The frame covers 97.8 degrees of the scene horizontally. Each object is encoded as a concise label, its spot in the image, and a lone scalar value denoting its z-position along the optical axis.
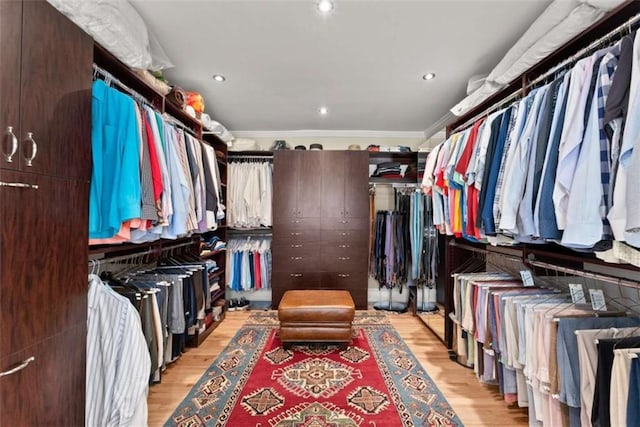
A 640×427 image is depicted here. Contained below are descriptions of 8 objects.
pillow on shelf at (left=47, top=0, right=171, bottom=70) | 1.23
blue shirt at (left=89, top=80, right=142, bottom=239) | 1.34
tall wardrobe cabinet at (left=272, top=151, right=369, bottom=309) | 3.52
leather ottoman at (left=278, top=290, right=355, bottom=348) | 2.49
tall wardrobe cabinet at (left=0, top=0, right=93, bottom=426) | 0.95
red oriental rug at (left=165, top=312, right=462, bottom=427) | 1.69
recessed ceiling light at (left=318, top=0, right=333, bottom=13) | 1.56
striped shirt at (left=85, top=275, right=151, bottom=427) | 1.34
